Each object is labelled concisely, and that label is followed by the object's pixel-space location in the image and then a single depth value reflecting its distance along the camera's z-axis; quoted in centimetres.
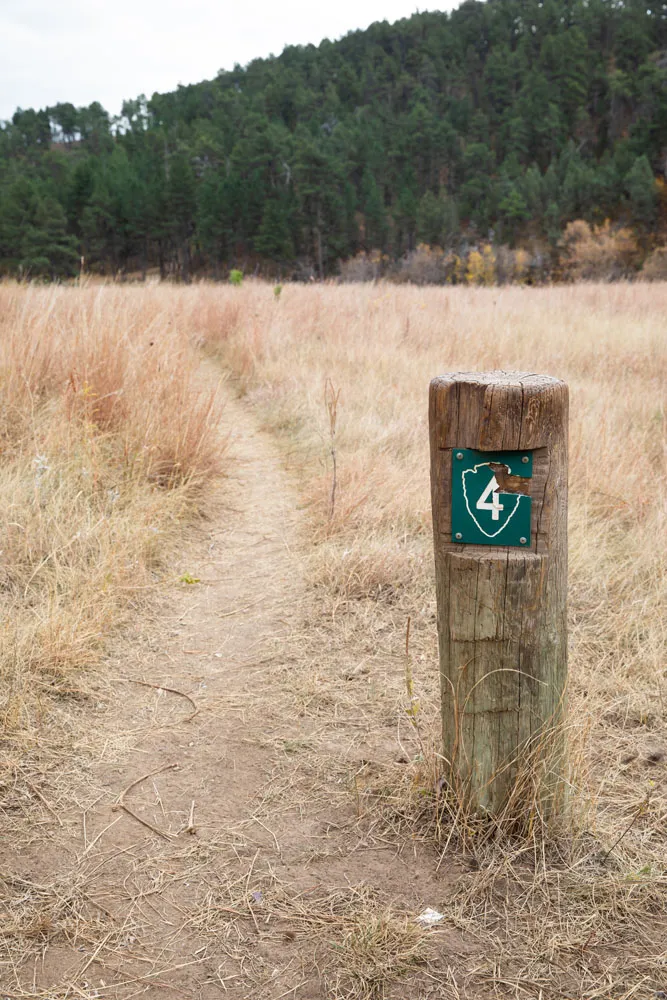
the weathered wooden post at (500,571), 165
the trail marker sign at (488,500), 167
